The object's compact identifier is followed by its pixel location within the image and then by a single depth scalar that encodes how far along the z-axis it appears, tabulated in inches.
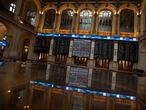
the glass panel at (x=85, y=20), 652.5
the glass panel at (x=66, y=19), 674.7
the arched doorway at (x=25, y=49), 650.5
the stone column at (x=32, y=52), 669.8
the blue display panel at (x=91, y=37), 586.8
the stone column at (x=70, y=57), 630.2
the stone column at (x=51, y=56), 655.2
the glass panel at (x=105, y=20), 631.1
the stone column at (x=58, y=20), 676.1
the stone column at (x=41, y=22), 696.0
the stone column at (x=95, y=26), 629.3
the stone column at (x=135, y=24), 589.4
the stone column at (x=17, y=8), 528.3
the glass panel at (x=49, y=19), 695.6
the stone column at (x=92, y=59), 607.2
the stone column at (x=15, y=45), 528.5
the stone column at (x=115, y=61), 584.9
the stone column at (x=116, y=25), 607.4
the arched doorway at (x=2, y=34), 559.0
